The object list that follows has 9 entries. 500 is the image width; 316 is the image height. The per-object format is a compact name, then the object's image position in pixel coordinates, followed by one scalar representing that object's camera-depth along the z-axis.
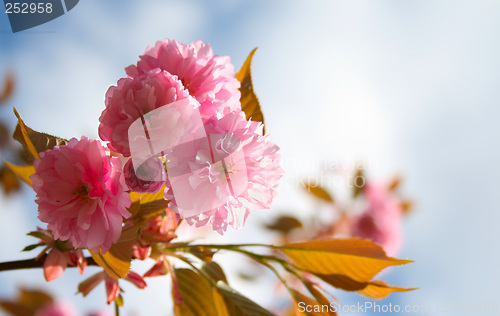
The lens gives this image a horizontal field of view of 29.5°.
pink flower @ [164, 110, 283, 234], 0.43
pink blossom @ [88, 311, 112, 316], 1.34
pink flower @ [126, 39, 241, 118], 0.45
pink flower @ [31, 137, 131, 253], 0.43
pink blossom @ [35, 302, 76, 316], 1.46
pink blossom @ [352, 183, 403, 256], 1.69
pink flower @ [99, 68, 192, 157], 0.43
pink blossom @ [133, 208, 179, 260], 0.46
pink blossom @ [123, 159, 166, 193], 0.43
